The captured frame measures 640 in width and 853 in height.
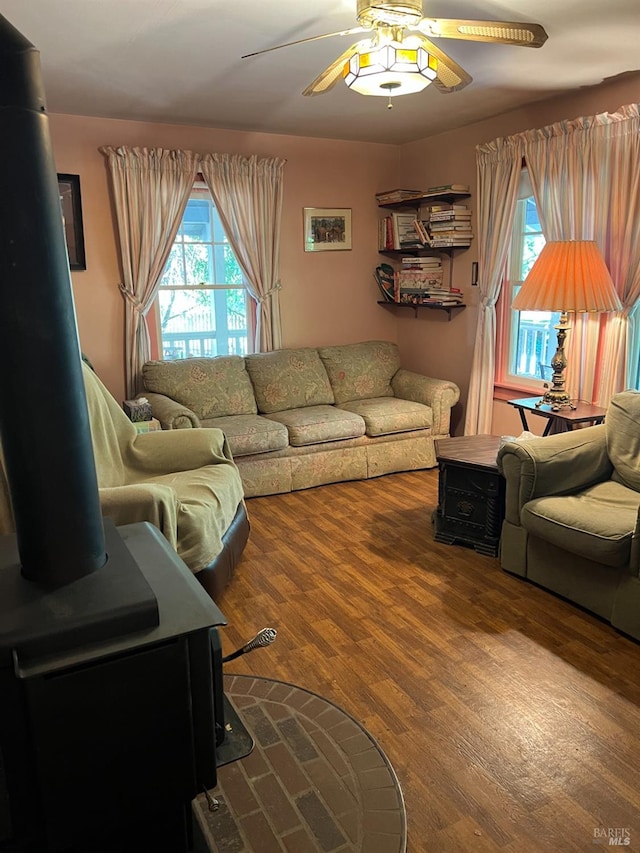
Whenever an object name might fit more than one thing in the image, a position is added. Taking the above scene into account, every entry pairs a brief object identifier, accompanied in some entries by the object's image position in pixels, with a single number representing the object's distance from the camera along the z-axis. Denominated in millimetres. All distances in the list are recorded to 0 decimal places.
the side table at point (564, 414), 3414
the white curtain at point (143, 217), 4219
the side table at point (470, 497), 3189
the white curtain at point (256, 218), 4516
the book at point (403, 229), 4984
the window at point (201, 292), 4625
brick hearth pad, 1605
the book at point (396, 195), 4862
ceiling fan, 2143
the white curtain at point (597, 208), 3391
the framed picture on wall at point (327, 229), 4988
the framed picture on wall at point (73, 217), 4129
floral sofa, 4141
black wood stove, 1183
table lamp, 3275
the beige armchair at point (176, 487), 2445
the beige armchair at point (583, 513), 2508
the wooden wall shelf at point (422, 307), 4755
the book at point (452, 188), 4492
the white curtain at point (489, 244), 4129
